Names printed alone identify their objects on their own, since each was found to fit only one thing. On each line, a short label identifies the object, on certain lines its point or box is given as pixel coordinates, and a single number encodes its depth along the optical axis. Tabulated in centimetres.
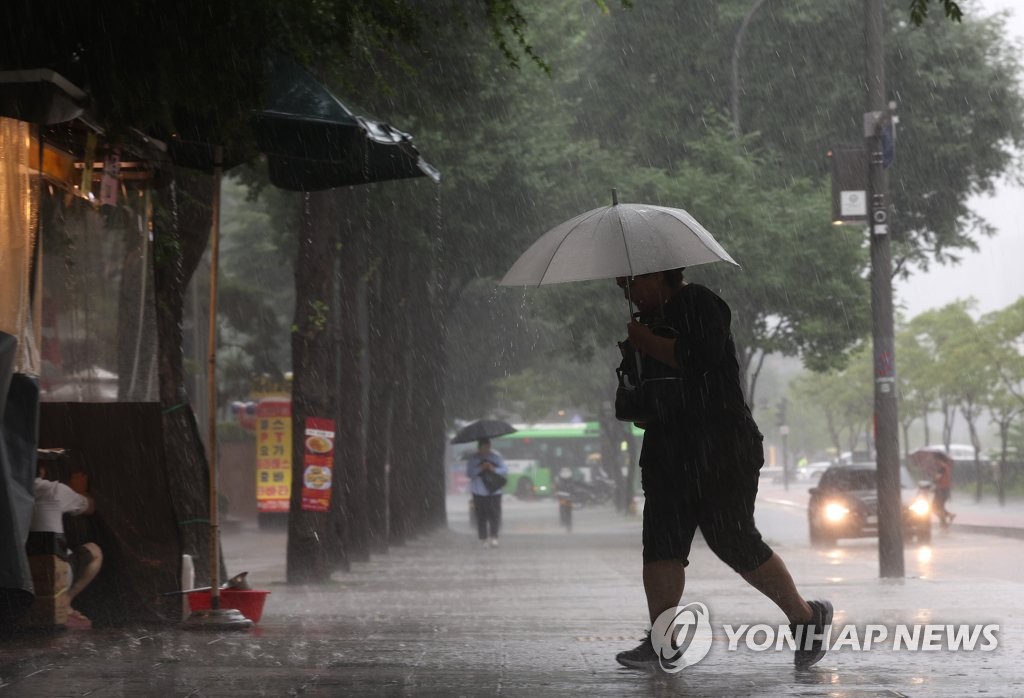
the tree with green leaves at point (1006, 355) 5665
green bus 7500
